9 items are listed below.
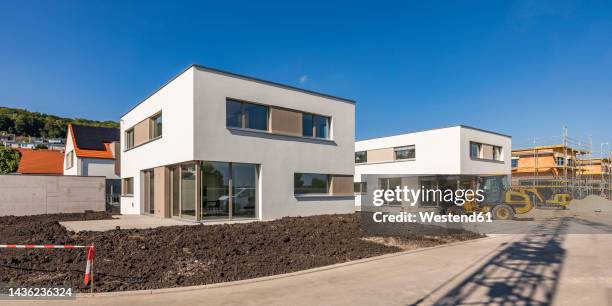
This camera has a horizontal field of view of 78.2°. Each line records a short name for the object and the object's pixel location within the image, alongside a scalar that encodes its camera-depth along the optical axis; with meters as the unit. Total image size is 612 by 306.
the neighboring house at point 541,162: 38.81
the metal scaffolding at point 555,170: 35.66
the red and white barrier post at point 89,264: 6.09
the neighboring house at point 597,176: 36.44
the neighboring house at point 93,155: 27.45
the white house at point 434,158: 25.91
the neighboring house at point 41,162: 35.67
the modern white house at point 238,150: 13.91
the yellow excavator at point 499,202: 19.39
